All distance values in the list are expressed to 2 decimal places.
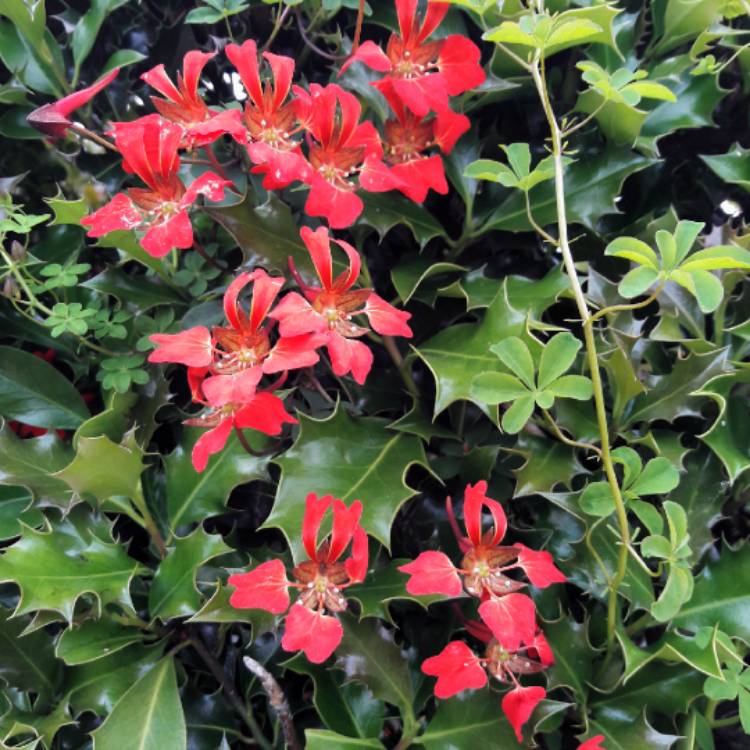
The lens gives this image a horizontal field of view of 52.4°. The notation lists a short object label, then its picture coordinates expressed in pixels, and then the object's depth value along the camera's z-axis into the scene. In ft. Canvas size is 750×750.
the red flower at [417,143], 0.72
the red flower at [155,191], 0.64
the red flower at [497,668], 0.63
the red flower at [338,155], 0.67
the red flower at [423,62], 0.69
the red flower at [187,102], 0.67
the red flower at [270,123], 0.65
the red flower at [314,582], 0.60
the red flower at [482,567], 0.61
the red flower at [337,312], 0.60
